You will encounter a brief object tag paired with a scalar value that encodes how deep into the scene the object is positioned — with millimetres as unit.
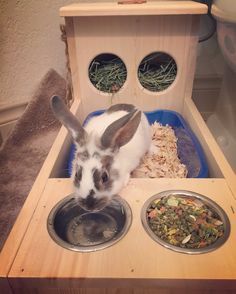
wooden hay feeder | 644
